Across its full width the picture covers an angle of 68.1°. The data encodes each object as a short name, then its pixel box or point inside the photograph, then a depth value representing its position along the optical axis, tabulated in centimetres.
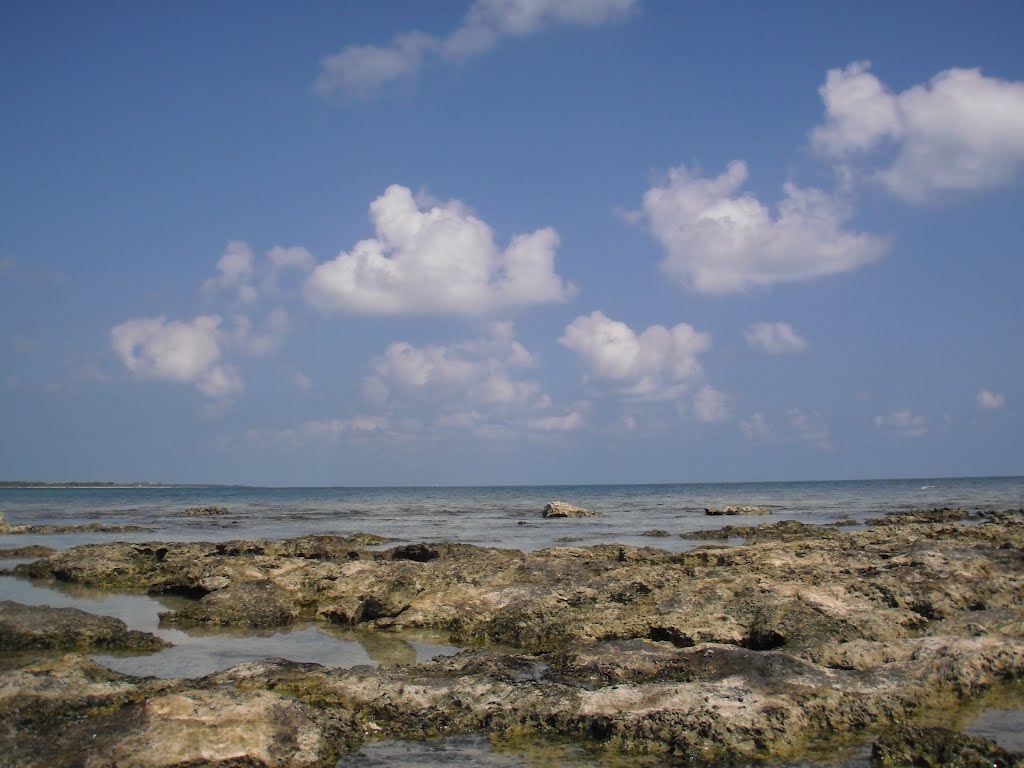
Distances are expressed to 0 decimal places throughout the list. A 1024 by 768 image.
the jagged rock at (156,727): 651
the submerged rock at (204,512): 5878
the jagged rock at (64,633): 1148
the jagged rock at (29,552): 2550
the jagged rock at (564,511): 5500
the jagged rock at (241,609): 1384
